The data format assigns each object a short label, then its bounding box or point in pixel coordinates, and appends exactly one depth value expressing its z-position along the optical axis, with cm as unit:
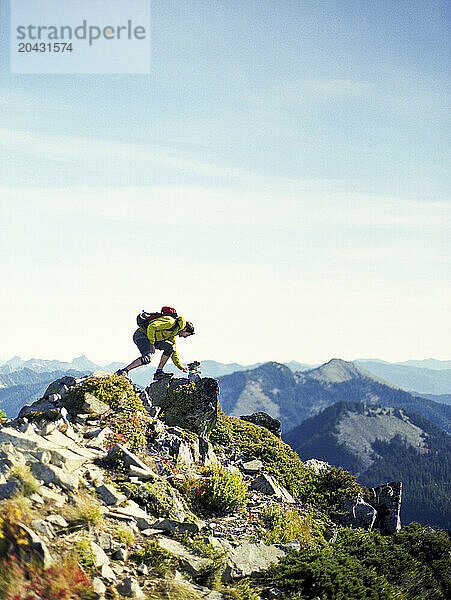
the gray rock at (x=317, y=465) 1745
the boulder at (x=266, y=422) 2030
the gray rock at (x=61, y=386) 1549
